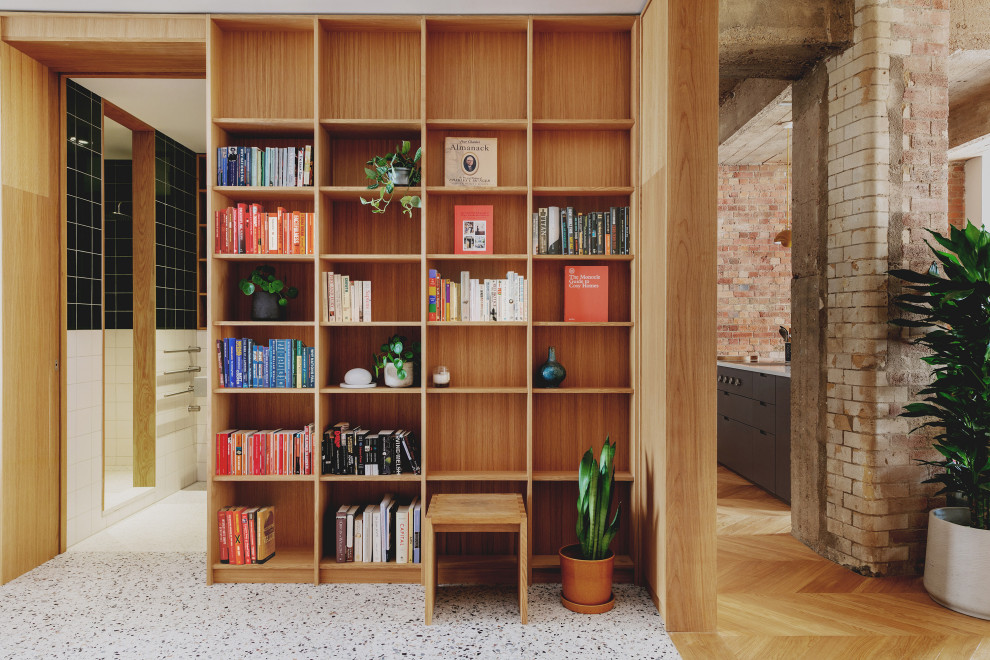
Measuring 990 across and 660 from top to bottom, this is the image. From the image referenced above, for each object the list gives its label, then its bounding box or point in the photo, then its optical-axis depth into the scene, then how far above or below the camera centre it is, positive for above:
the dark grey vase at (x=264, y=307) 3.28 +0.08
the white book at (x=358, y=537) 3.22 -1.09
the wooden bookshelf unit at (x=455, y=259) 3.28 +0.33
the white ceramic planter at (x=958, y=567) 2.81 -1.12
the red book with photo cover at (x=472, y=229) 3.32 +0.49
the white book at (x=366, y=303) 3.25 +0.10
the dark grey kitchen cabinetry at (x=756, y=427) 4.60 -0.84
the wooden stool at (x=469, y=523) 2.78 -0.90
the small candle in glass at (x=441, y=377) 3.29 -0.29
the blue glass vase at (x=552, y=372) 3.26 -0.26
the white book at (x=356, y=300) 3.27 +0.11
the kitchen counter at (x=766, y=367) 4.71 -0.38
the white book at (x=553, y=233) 3.27 +0.45
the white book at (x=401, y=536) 3.21 -1.09
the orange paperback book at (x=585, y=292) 3.33 +0.15
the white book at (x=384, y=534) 3.22 -1.08
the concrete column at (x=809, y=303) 3.56 +0.10
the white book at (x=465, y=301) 3.28 +0.11
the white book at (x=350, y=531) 3.22 -1.06
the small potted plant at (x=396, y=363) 3.27 -0.21
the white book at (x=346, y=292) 3.26 +0.15
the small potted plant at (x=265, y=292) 3.28 +0.16
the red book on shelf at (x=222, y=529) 3.20 -1.05
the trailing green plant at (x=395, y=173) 3.20 +0.75
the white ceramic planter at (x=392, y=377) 3.28 -0.29
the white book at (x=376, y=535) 3.21 -1.08
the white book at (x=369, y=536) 3.22 -1.09
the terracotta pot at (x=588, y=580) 2.91 -1.19
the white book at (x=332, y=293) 3.25 +0.15
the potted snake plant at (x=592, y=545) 2.91 -1.05
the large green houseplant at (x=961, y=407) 2.85 -0.40
